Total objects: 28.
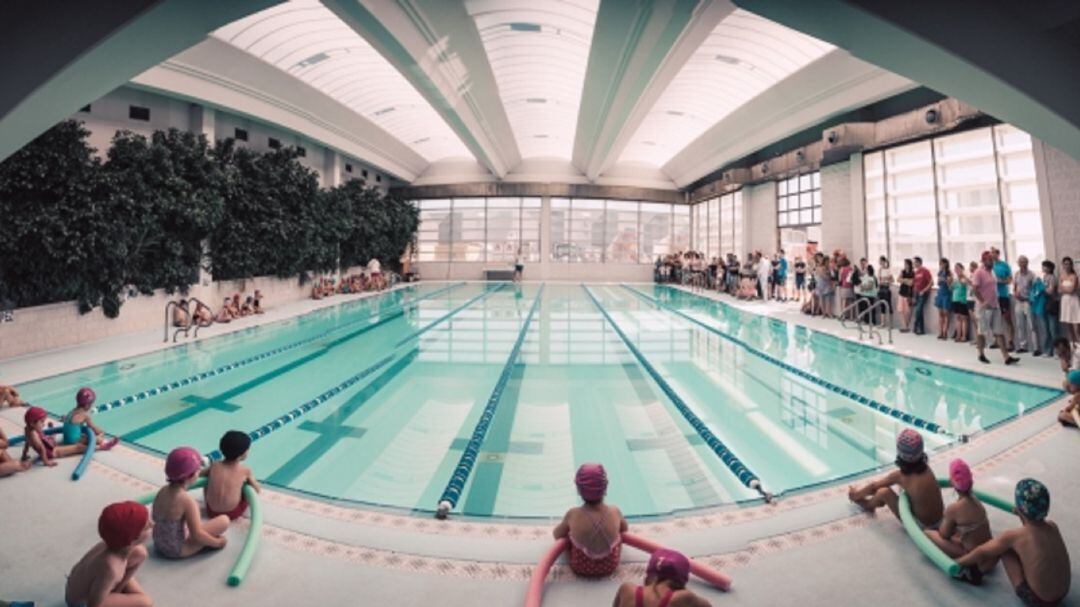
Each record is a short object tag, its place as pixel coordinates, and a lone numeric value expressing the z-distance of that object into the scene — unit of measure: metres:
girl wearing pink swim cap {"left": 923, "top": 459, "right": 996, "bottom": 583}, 1.68
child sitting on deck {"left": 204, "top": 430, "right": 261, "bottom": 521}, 2.03
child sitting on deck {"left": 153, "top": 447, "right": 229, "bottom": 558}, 1.75
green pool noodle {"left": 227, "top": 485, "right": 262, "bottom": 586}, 1.63
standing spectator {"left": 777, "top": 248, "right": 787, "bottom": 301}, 11.62
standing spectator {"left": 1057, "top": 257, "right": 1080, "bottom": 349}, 4.89
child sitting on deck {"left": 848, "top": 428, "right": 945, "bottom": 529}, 1.88
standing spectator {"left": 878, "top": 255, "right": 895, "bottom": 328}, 7.35
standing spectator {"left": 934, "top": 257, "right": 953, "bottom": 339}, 6.47
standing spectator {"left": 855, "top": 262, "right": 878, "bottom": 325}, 7.28
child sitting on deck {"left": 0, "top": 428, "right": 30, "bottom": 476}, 2.44
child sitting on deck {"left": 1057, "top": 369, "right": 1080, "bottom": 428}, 3.01
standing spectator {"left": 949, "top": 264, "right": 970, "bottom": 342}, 6.05
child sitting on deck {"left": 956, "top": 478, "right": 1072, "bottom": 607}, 1.43
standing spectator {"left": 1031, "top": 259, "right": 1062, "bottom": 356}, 5.23
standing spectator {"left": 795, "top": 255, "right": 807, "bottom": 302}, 10.53
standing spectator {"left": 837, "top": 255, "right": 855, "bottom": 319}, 8.21
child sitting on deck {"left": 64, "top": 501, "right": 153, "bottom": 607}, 1.35
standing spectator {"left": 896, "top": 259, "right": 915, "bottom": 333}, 7.17
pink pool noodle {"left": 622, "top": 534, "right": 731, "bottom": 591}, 1.58
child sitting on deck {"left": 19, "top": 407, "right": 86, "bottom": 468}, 2.57
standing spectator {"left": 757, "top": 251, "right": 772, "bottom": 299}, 11.71
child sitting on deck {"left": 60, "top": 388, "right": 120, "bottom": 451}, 2.77
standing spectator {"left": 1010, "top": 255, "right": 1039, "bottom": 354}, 5.46
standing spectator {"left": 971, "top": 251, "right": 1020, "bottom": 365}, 5.43
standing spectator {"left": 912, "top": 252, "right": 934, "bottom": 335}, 6.77
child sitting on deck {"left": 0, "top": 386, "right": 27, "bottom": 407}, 3.65
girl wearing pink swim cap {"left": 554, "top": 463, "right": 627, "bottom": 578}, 1.67
